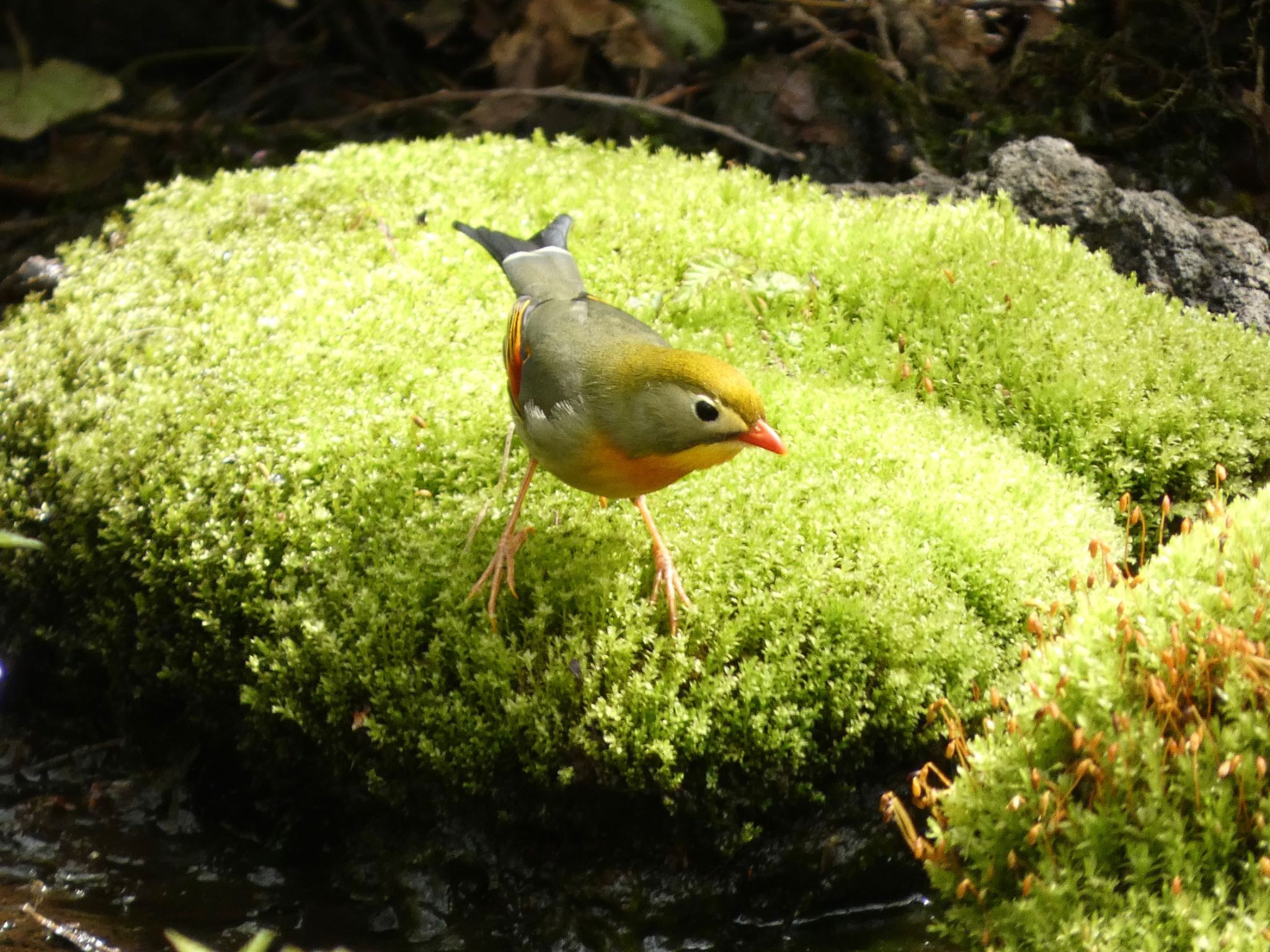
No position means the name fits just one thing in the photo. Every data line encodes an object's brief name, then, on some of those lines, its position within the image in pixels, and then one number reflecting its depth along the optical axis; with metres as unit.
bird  5.62
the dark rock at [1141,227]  9.11
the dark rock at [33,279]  10.00
